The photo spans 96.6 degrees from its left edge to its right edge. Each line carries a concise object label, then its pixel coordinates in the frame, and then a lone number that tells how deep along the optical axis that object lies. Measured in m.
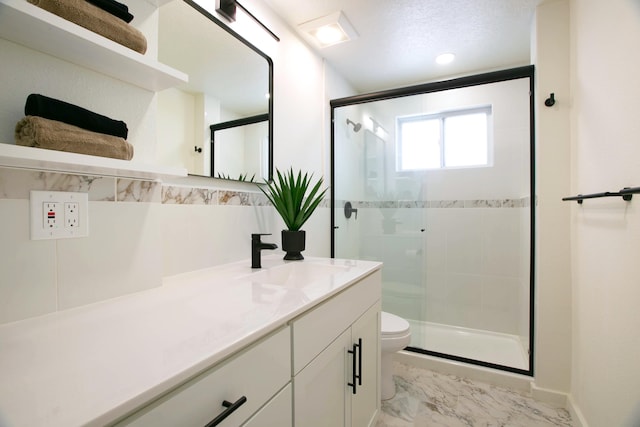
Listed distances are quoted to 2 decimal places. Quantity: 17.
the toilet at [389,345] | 1.68
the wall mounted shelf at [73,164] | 0.57
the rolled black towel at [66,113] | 0.65
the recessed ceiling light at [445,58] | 2.27
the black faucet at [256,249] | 1.32
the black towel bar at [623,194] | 0.91
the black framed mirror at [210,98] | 1.13
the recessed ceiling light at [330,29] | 1.79
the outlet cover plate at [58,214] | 0.72
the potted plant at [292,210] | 1.52
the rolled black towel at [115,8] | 0.72
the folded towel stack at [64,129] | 0.63
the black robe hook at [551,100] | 1.65
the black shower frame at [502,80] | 1.81
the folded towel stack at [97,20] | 0.66
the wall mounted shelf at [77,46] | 0.60
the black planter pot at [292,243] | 1.51
